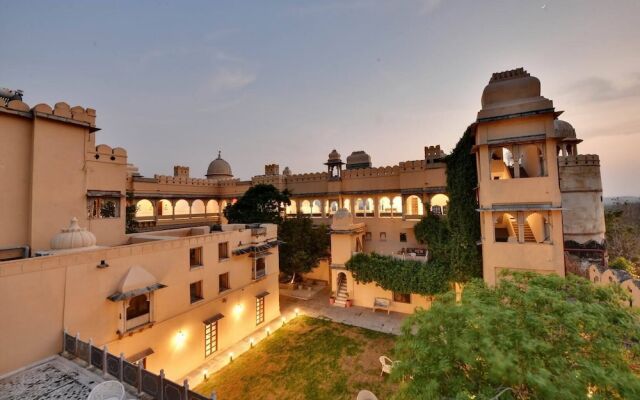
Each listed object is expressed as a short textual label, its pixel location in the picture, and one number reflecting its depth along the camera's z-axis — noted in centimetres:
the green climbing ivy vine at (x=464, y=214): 1622
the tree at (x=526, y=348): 468
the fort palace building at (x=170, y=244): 1009
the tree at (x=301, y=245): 2456
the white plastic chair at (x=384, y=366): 1308
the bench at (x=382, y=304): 2044
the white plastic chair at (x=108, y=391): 646
